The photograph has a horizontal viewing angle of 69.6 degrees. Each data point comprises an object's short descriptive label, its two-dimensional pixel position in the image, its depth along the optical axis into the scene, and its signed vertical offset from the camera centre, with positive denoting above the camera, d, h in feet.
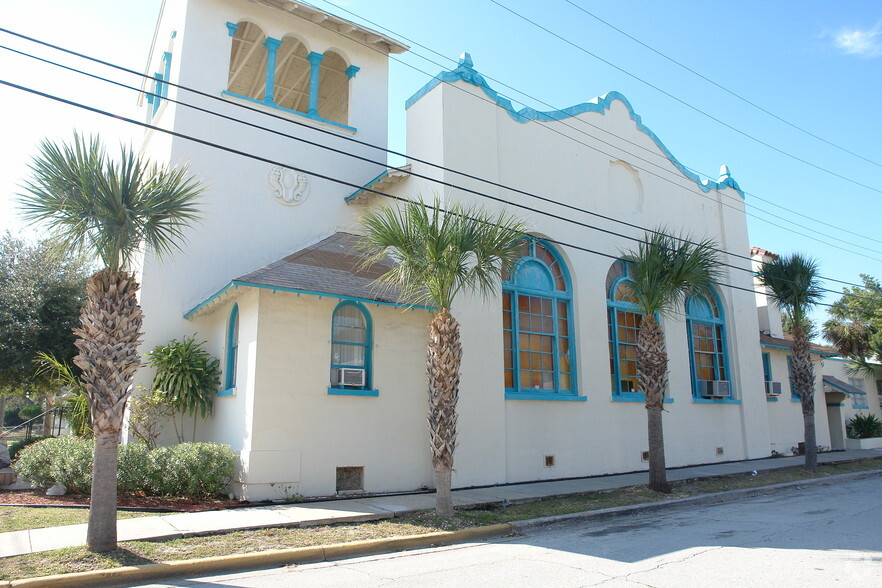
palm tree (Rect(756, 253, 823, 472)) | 59.88 +11.68
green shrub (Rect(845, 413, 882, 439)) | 86.12 -0.31
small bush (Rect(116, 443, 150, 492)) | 36.11 -2.25
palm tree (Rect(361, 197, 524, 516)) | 33.53 +8.56
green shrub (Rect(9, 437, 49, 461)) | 59.97 -1.44
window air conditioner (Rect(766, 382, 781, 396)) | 72.28 +4.18
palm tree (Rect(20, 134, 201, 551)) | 25.84 +7.56
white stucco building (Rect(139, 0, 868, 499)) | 40.32 +10.41
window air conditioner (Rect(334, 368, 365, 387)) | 41.24 +3.32
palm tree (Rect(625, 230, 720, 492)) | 45.60 +9.61
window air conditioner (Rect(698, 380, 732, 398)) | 61.82 +3.61
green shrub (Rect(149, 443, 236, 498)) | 35.99 -2.25
